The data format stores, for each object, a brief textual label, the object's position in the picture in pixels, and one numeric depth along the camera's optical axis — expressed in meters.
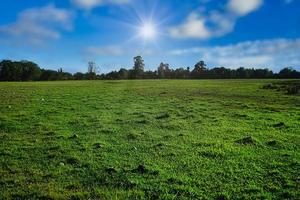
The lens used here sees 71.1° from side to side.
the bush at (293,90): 27.65
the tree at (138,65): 104.07
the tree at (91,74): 96.02
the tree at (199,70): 97.58
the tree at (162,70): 100.77
